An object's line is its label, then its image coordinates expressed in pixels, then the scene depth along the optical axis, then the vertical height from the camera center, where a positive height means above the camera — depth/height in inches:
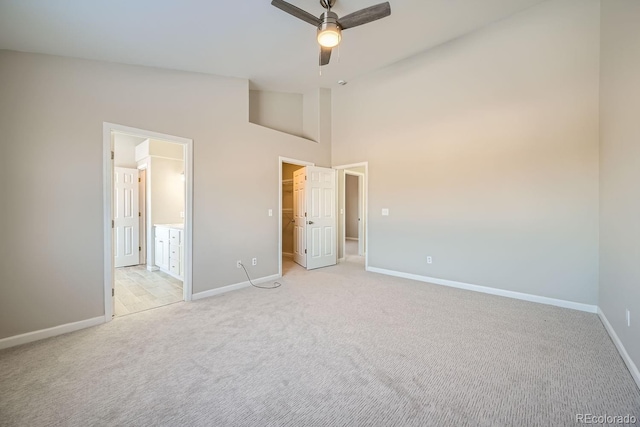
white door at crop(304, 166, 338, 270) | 196.3 -4.0
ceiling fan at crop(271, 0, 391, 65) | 85.9 +68.1
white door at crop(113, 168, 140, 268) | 200.8 -4.3
